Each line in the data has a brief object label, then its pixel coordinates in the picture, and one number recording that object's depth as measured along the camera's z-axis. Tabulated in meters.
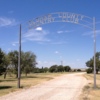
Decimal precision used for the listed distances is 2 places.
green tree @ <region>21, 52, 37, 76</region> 38.13
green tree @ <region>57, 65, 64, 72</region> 84.85
